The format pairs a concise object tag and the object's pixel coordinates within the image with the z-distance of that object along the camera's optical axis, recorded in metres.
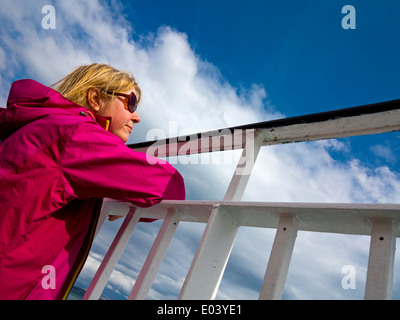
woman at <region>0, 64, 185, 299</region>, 1.15
